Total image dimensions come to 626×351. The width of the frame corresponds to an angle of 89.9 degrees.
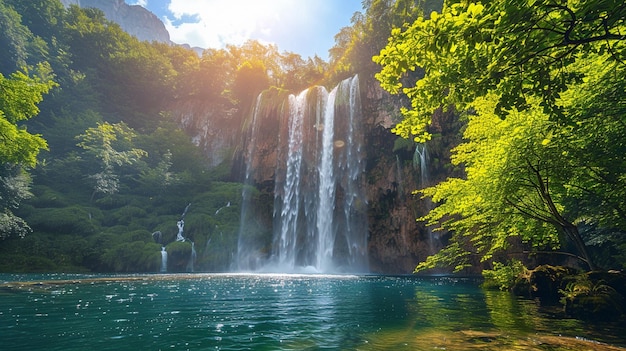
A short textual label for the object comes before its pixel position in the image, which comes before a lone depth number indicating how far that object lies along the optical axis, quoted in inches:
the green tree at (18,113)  587.5
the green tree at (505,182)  306.0
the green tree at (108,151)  1346.0
